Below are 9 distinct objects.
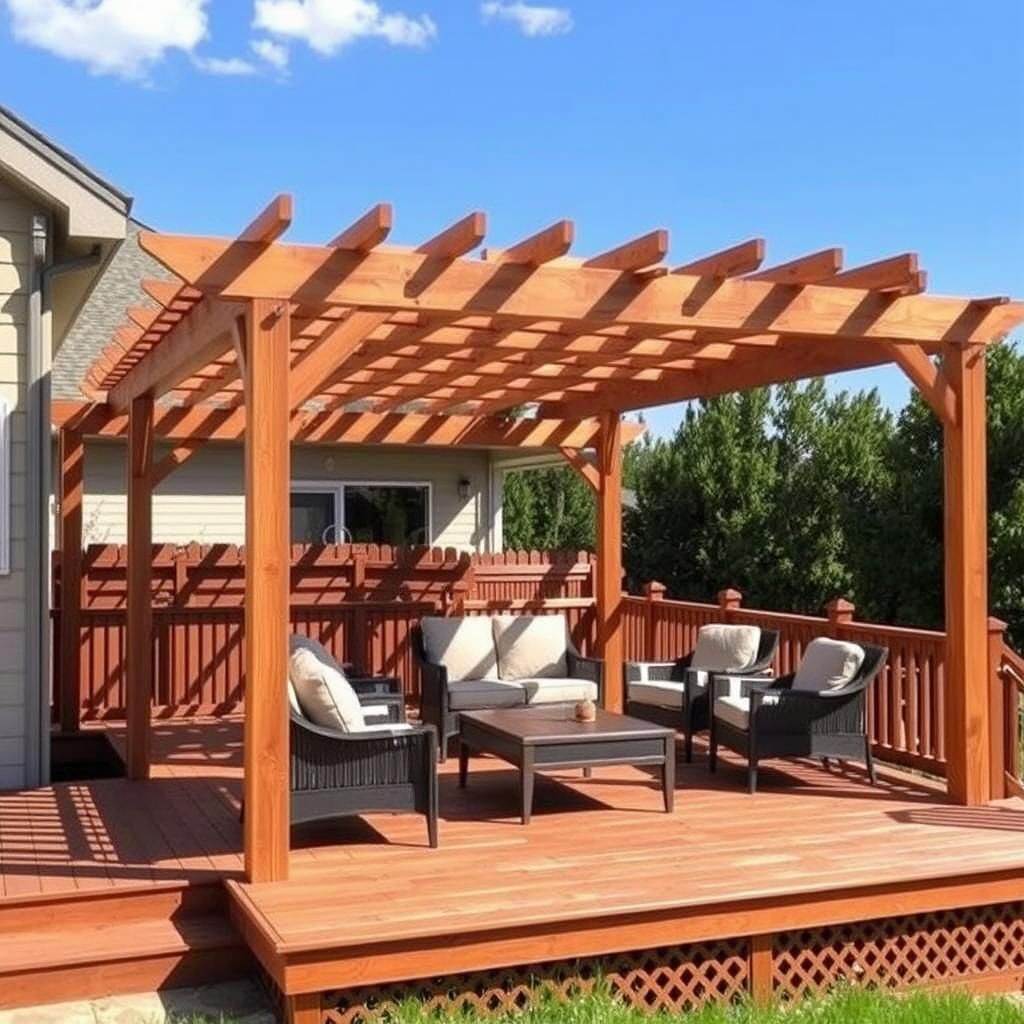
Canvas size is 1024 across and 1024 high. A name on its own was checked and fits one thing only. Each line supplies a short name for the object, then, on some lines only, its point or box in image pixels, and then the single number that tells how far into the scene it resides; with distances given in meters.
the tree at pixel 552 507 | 22.41
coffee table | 6.50
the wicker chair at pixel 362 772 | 5.79
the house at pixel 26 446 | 7.13
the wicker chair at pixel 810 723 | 7.28
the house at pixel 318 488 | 13.85
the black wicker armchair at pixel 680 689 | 8.20
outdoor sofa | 9.09
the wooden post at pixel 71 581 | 9.18
